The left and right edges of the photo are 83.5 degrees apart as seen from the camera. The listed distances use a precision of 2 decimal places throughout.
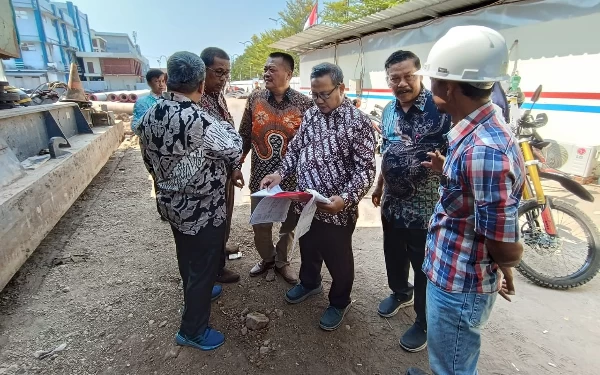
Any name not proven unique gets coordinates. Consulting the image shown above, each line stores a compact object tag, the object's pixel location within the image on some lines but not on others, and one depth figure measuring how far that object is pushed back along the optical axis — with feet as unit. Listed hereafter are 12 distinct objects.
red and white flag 49.49
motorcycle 8.71
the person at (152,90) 12.05
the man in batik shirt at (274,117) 8.45
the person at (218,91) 8.20
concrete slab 8.18
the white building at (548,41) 16.46
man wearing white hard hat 3.56
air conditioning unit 15.70
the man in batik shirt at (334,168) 6.57
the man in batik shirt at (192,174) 5.67
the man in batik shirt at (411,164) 6.22
